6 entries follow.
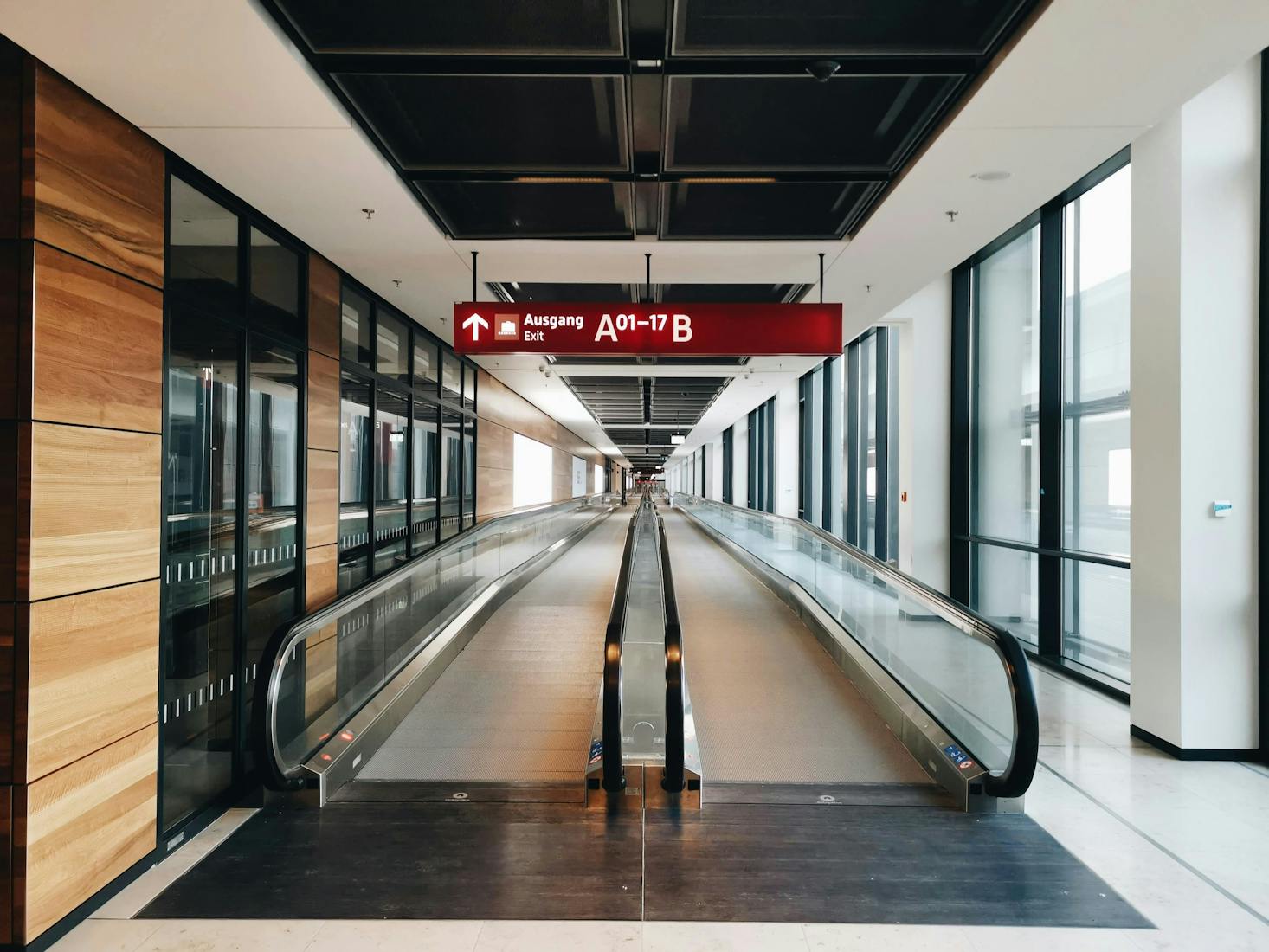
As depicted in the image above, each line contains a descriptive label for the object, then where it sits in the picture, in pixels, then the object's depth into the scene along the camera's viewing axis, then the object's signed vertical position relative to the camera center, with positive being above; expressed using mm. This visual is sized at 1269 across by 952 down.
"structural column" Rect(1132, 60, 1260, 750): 4719 +488
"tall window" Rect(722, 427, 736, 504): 30264 +1052
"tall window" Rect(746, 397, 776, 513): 20453 +698
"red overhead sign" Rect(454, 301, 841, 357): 5281 +1069
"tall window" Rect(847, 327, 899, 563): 11672 +638
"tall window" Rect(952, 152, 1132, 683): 6297 +514
